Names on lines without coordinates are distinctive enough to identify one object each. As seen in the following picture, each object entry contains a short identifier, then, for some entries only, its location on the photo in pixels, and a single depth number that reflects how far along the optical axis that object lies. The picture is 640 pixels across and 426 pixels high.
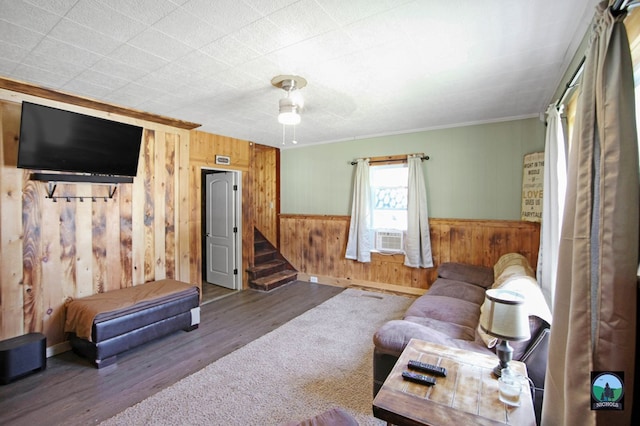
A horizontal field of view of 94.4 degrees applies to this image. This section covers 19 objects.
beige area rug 2.02
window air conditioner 4.65
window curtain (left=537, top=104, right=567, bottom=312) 2.36
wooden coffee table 1.24
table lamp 1.37
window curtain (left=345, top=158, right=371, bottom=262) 4.87
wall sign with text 3.57
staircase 5.08
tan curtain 0.95
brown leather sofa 1.77
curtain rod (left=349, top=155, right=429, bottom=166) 4.41
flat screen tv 2.55
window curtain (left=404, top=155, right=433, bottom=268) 4.37
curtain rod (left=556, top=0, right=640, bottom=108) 1.02
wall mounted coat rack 2.79
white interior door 5.06
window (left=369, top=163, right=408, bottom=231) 4.68
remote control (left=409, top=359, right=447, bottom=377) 1.52
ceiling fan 2.52
